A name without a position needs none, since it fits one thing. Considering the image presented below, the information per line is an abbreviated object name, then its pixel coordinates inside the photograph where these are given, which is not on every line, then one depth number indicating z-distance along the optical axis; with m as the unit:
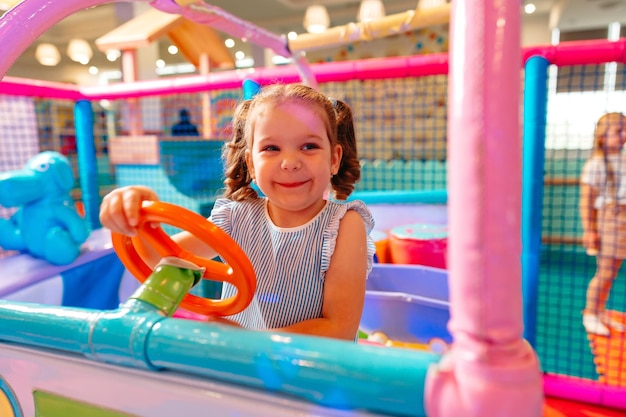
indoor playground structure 0.31
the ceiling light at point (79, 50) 5.62
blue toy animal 1.41
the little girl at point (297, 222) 0.77
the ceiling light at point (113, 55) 7.52
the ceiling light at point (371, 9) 3.53
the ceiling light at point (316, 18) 3.84
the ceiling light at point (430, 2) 2.43
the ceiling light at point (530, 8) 5.13
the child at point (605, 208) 1.96
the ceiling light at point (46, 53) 5.88
